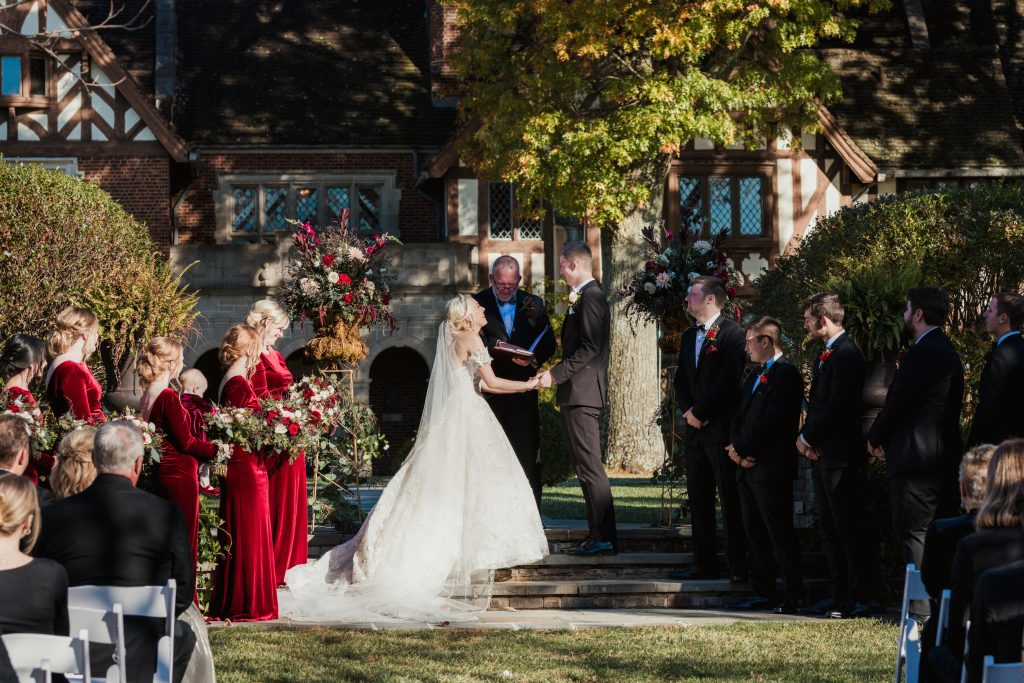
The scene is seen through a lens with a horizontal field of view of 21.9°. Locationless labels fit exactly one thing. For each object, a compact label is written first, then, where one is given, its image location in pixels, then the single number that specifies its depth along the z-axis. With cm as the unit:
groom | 2013
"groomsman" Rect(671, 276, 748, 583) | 1963
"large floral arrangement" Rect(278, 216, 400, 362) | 2300
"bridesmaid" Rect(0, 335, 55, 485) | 1795
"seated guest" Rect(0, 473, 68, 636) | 968
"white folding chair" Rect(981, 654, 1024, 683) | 887
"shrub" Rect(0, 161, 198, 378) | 3774
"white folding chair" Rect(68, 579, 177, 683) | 1032
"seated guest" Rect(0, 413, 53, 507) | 1251
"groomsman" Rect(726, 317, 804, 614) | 1835
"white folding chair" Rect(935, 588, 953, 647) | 1108
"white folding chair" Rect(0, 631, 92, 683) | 887
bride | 1872
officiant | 2089
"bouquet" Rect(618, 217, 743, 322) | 2243
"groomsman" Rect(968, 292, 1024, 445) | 1656
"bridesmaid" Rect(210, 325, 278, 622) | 1791
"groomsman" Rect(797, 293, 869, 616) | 1801
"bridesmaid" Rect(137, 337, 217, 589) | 1695
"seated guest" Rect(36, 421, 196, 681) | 1112
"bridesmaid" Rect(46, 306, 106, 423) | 1800
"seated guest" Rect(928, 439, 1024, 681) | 1001
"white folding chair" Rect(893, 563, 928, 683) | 1131
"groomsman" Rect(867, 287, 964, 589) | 1695
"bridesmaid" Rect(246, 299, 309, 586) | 1949
